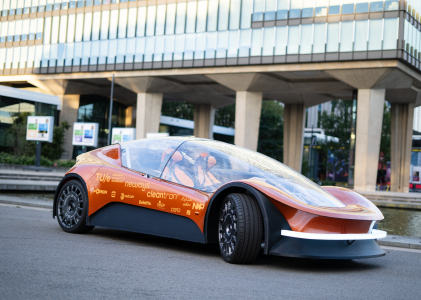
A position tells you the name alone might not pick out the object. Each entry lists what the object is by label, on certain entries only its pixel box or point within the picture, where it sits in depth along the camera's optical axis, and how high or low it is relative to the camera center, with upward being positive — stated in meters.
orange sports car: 5.10 -0.48
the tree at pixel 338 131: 54.50 +3.82
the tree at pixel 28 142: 43.25 +0.52
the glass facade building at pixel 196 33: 34.91 +10.06
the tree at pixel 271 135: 72.50 +3.90
